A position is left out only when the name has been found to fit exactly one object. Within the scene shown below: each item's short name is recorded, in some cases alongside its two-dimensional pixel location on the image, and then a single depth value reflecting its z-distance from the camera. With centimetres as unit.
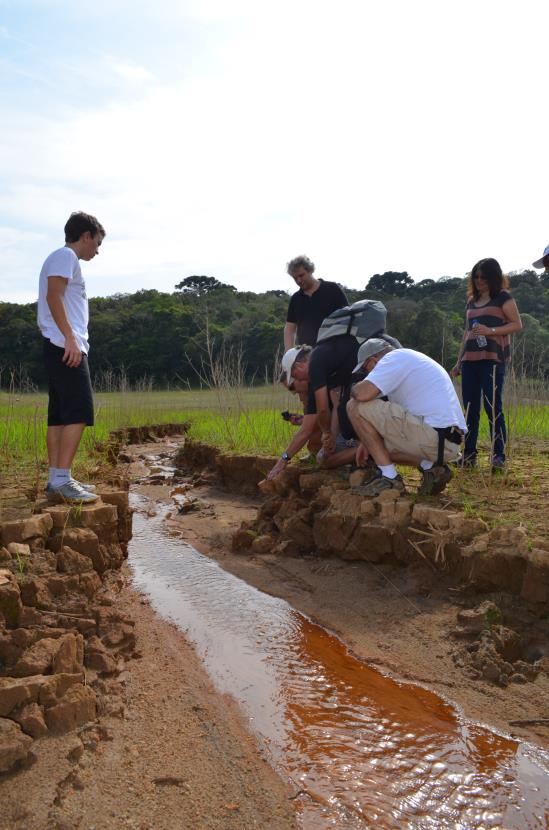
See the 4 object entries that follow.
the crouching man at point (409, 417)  379
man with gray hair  495
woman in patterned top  437
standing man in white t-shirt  354
